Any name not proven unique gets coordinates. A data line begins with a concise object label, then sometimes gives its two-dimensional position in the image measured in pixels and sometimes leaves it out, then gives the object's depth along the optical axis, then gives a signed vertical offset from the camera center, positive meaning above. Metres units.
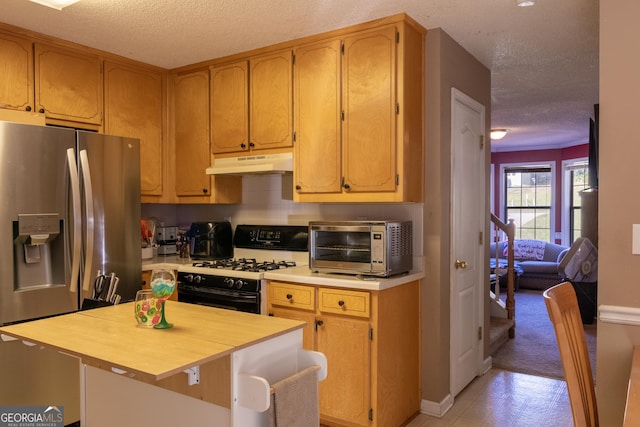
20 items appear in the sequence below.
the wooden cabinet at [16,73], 3.00 +0.84
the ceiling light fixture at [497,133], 6.22 +0.93
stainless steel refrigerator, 2.67 -0.06
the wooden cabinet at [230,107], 3.58 +0.74
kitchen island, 1.50 -0.48
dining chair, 1.45 -0.47
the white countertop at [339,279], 2.72 -0.42
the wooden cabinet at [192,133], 3.83 +0.59
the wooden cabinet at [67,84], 3.19 +0.83
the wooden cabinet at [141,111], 3.60 +0.74
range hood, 3.32 +0.30
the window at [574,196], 8.16 +0.16
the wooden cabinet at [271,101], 3.35 +0.74
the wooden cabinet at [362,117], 2.88 +0.55
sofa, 7.54 -0.90
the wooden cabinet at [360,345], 2.74 -0.80
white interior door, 3.32 -0.22
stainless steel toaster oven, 2.81 -0.24
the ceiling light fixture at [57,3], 2.35 +0.99
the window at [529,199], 8.63 +0.11
